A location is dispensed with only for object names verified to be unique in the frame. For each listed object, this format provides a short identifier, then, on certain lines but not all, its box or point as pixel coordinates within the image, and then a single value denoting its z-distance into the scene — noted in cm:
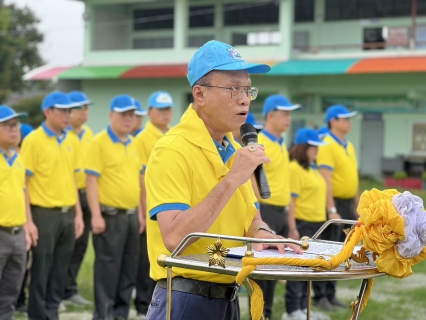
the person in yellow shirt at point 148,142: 804
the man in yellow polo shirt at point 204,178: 294
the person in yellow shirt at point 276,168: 773
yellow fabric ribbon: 274
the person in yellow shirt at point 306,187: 838
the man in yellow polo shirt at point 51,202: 694
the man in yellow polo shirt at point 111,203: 718
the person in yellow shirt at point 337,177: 877
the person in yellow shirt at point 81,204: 843
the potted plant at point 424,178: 2381
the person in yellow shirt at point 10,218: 614
